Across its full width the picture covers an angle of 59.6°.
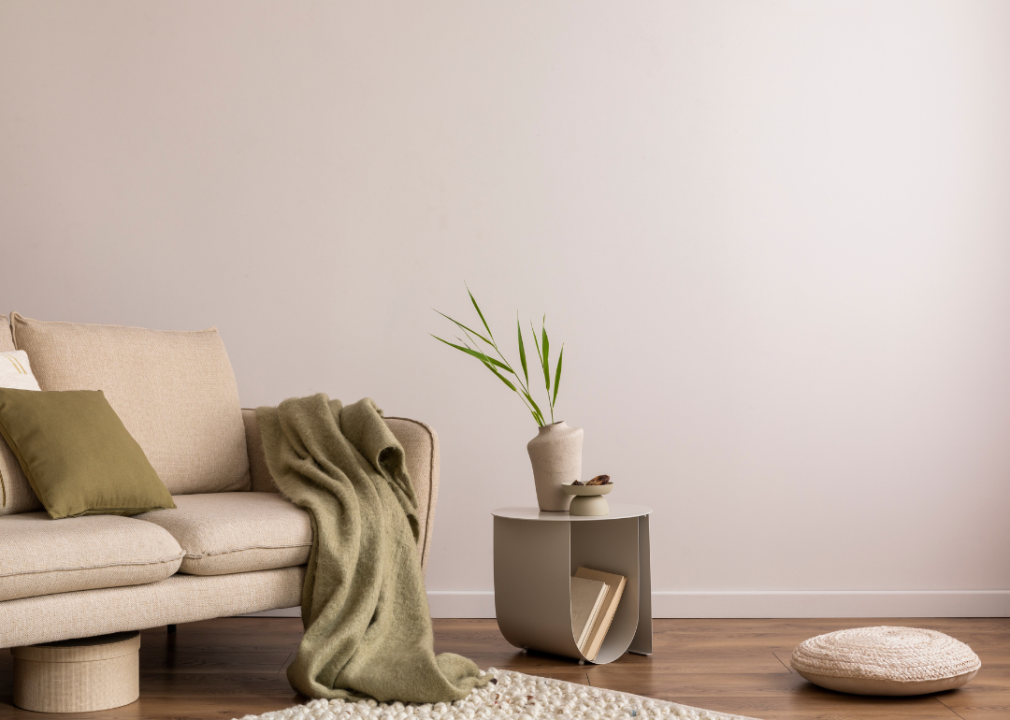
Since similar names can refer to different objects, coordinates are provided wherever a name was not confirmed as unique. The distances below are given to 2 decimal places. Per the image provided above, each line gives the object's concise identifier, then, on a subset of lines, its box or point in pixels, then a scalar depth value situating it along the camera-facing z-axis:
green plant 2.51
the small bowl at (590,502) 2.30
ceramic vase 2.41
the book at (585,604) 2.33
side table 2.25
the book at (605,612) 2.31
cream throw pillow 1.97
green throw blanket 1.93
